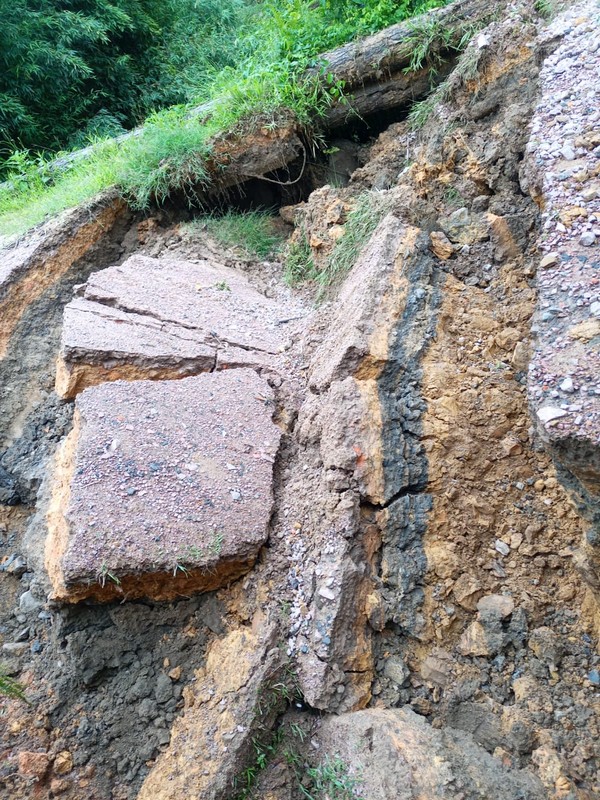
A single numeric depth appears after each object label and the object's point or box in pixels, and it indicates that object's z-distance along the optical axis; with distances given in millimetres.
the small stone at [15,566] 2520
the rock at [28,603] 2365
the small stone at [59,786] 1937
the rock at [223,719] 1822
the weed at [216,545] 2080
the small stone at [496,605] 1859
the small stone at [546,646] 1775
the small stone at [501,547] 1942
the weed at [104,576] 2000
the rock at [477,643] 1837
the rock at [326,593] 1932
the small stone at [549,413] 1583
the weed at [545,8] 2812
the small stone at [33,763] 1944
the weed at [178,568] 2043
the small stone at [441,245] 2469
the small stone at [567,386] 1613
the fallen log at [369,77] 3402
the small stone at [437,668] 1847
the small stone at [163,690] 2057
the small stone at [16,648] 2252
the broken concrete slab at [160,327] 2604
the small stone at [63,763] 1974
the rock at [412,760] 1617
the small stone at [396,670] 1863
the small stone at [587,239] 1850
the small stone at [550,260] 1873
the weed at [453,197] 2658
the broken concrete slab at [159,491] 2047
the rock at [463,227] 2479
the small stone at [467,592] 1912
